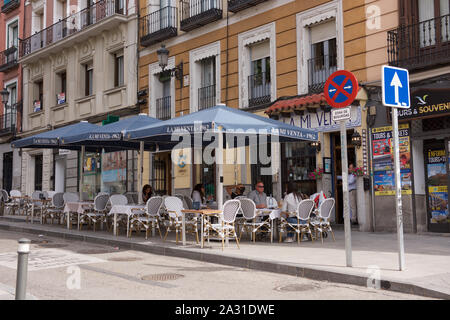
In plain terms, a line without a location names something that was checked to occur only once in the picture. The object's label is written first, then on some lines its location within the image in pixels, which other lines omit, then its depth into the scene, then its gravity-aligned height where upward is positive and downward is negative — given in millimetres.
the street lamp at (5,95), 24953 +5026
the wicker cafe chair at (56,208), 15573 -378
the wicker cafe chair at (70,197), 15552 -40
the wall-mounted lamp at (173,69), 16891 +4700
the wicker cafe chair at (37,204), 16562 -267
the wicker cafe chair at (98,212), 13523 -461
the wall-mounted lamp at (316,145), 14477 +1365
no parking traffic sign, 7555 +1580
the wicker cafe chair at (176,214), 10767 -424
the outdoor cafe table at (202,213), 10000 -377
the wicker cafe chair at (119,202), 12836 -172
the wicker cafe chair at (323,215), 11047 -502
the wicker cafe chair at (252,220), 10781 -604
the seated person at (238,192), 12977 +41
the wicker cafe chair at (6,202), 20391 -234
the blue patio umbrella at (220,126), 10109 +1409
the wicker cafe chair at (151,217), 11845 -535
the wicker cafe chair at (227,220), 10156 -531
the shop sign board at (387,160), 12719 +807
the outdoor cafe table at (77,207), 13838 -315
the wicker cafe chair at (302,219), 10684 -590
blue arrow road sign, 7316 +1535
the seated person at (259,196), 11633 -64
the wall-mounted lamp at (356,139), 13406 +1401
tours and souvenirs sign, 11680 +2062
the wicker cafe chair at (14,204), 20297 -307
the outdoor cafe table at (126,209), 12148 -338
